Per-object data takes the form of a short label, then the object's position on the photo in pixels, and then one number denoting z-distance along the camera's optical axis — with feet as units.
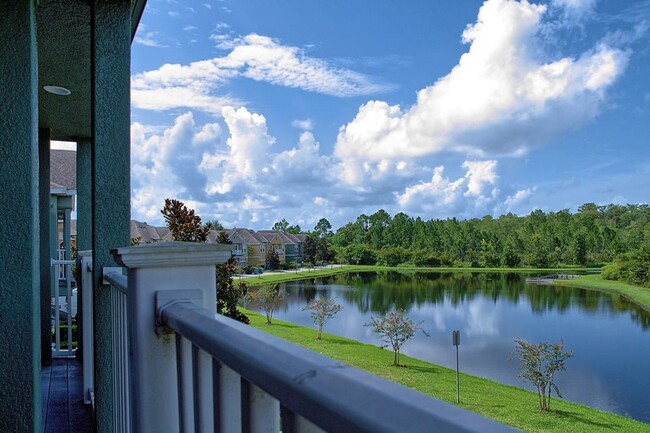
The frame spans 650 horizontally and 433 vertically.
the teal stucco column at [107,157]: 7.14
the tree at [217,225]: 152.35
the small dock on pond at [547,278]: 110.63
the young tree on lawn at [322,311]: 59.52
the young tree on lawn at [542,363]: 35.83
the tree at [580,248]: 136.26
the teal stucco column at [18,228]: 5.70
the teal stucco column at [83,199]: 15.11
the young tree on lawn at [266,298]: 65.06
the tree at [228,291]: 29.14
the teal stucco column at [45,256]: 14.55
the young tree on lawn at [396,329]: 48.13
